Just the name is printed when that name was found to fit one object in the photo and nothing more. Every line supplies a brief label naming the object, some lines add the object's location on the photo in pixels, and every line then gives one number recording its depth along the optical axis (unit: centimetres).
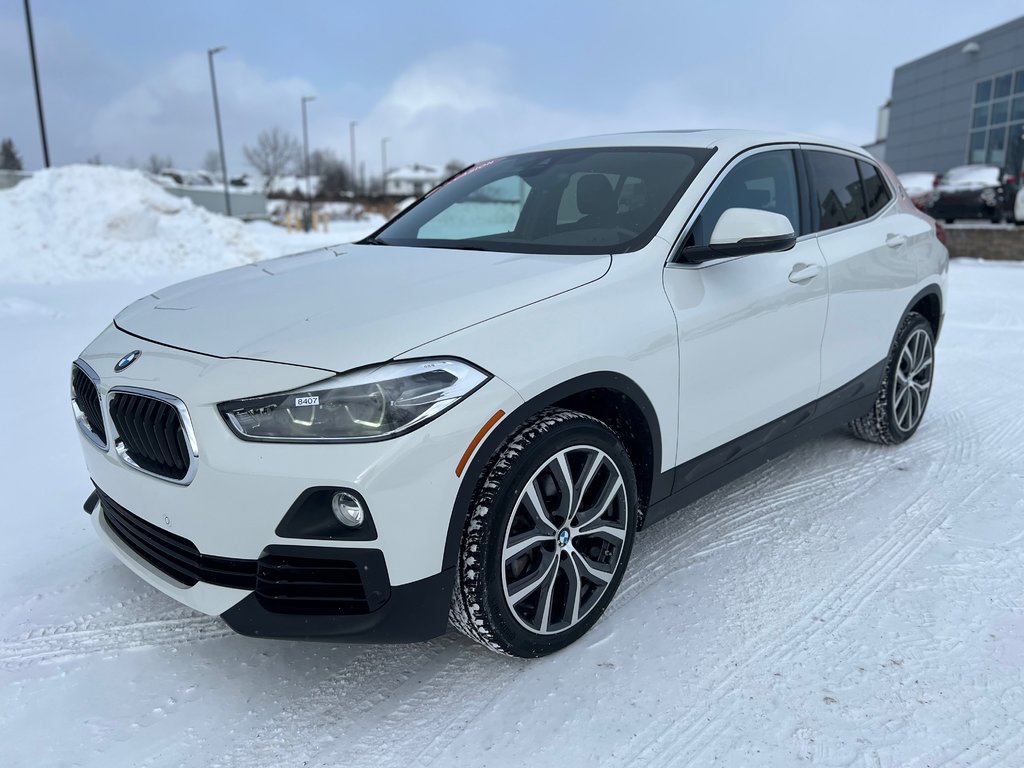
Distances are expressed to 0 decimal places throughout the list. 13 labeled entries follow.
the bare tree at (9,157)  5000
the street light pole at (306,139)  4251
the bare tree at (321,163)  7862
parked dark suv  1705
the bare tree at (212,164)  7338
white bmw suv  205
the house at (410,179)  10631
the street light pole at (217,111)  3036
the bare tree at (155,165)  6603
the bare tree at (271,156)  6544
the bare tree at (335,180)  6214
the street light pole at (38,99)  1828
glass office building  3003
